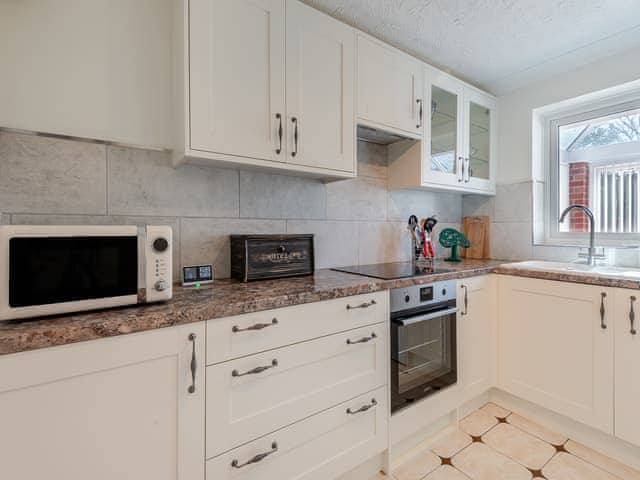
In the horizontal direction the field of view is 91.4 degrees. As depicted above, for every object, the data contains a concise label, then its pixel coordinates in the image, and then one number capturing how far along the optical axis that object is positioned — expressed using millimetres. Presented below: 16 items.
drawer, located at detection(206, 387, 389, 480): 1081
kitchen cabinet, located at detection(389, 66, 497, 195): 2016
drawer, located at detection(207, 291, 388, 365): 1035
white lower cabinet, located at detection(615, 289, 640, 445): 1444
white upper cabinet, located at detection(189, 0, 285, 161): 1239
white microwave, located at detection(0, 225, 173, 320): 838
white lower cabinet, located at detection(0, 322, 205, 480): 773
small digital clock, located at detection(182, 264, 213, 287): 1369
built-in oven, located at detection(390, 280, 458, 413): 1496
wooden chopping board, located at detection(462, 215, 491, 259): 2604
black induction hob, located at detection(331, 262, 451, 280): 1620
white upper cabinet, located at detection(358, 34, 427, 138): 1711
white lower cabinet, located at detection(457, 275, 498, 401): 1801
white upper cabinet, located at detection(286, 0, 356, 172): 1467
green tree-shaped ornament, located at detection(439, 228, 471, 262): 2334
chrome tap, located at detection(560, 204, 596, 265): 1990
